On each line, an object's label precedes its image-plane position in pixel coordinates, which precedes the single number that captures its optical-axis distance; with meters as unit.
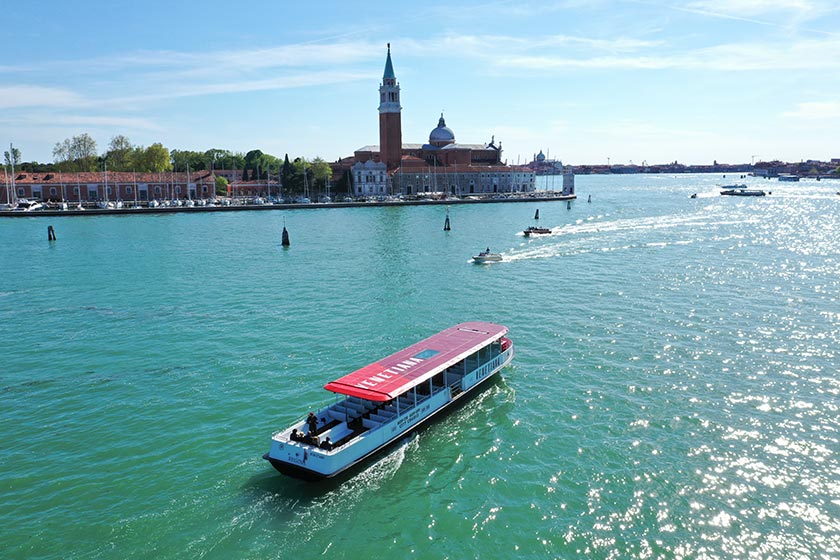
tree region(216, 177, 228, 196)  126.47
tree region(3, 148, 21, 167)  153.23
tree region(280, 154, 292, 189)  130.25
